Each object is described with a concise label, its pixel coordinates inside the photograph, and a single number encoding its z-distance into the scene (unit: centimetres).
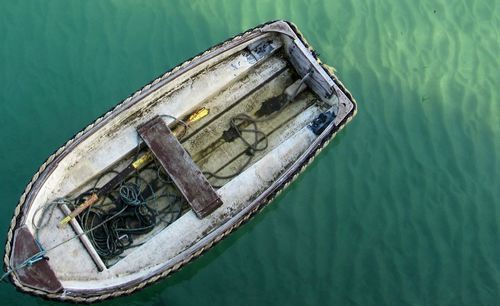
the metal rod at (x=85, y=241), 592
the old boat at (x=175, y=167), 588
